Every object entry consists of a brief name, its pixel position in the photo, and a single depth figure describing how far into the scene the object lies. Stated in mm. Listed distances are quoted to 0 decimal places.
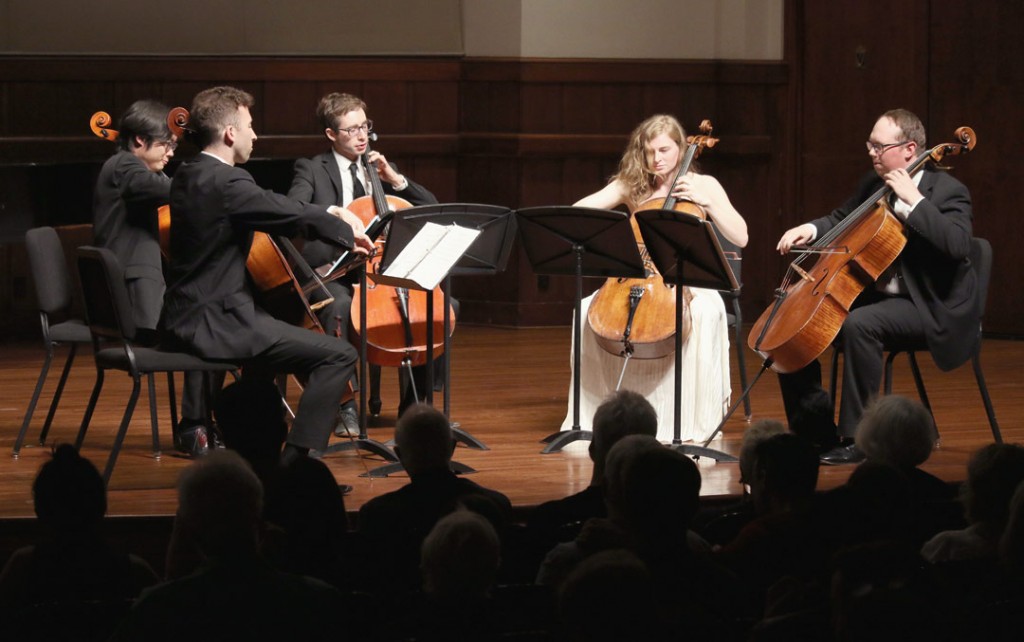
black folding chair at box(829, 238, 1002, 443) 11031
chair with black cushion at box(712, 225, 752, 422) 12016
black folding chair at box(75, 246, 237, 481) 9836
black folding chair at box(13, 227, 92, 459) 11312
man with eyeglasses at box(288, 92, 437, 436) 12156
